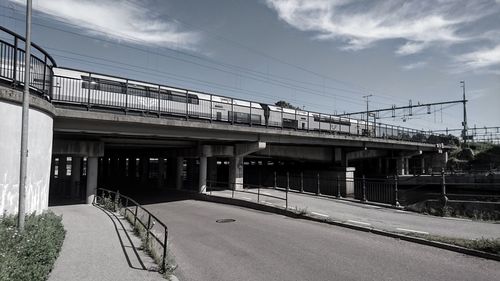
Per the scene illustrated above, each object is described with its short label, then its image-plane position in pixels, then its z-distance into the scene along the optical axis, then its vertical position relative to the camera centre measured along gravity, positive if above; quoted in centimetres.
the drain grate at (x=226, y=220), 1468 -260
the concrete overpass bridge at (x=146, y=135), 942 +136
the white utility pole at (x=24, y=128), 730 +65
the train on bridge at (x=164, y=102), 1755 +384
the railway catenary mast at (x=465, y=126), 5880 +597
